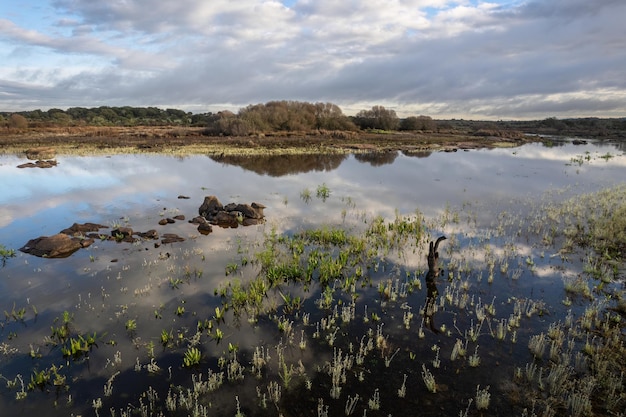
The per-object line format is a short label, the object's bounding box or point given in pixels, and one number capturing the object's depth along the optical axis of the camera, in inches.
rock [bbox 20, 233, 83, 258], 584.1
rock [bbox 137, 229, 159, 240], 659.9
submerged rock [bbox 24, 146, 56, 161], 1716.3
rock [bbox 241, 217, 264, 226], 764.0
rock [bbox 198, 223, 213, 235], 709.9
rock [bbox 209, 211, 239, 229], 765.9
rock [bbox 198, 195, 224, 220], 809.1
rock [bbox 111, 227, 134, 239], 661.3
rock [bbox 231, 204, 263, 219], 797.9
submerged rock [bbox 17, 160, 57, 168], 1421.0
